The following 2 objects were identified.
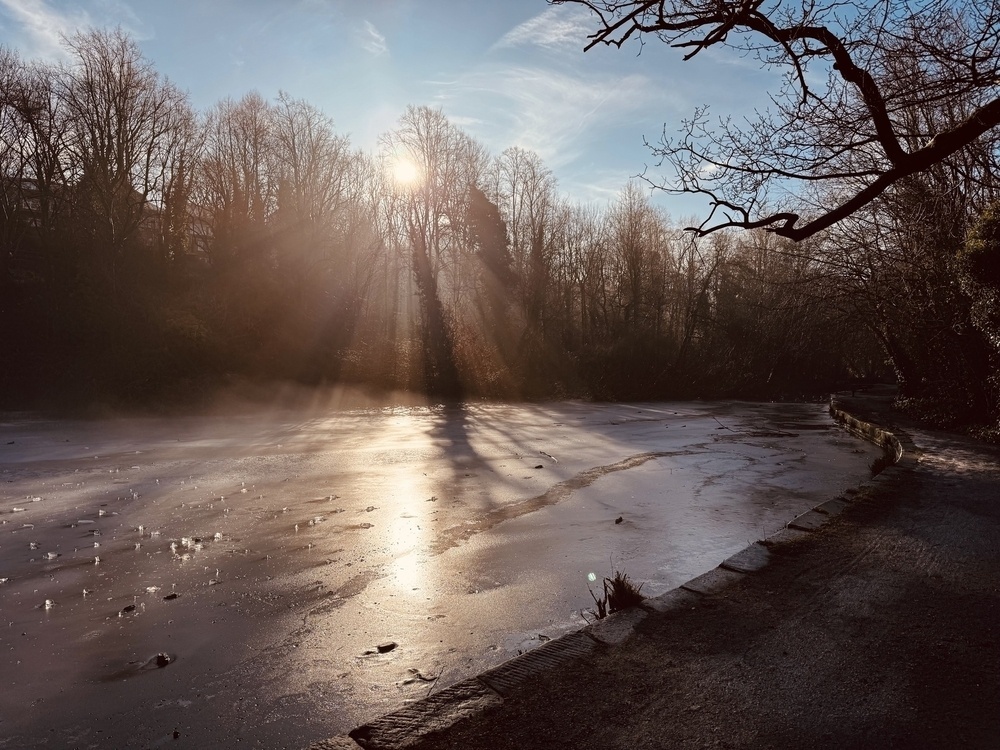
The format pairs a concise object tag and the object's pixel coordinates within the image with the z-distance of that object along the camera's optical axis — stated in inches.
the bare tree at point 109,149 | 909.8
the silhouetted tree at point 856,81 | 192.5
